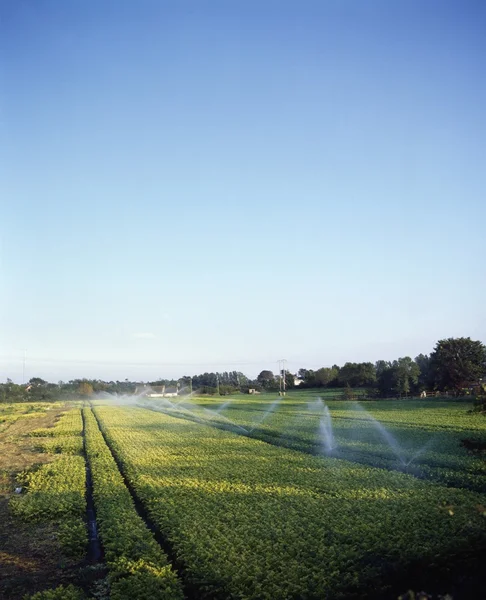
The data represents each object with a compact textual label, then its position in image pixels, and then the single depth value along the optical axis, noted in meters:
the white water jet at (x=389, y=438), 24.12
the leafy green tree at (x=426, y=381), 75.06
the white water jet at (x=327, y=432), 28.17
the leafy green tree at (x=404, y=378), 78.94
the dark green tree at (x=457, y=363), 69.56
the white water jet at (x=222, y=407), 61.66
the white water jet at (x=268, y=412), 40.42
